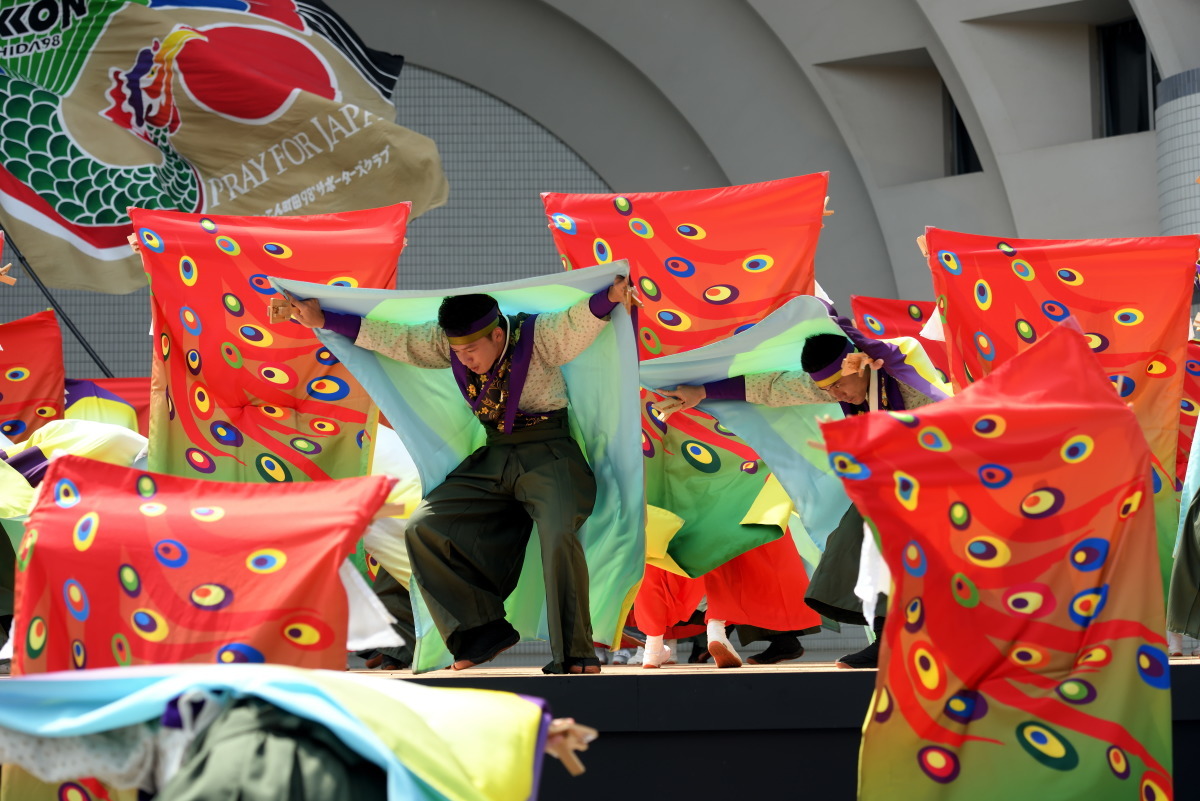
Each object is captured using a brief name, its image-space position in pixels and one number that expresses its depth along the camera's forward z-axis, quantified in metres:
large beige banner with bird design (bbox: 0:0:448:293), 14.59
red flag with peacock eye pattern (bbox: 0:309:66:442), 12.47
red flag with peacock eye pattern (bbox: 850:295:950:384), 12.80
